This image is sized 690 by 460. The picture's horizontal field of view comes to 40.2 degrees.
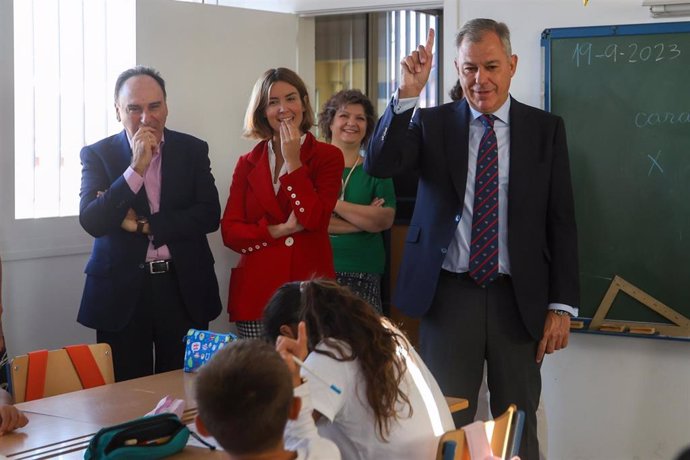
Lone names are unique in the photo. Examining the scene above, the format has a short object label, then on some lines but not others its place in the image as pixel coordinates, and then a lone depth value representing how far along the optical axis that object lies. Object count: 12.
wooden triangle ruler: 4.06
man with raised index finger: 3.13
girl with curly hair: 2.30
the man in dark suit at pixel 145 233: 3.68
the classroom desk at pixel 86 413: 2.30
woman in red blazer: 3.81
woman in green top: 4.29
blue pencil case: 3.11
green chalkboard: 4.04
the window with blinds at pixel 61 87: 4.06
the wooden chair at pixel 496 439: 2.04
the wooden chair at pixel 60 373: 3.02
